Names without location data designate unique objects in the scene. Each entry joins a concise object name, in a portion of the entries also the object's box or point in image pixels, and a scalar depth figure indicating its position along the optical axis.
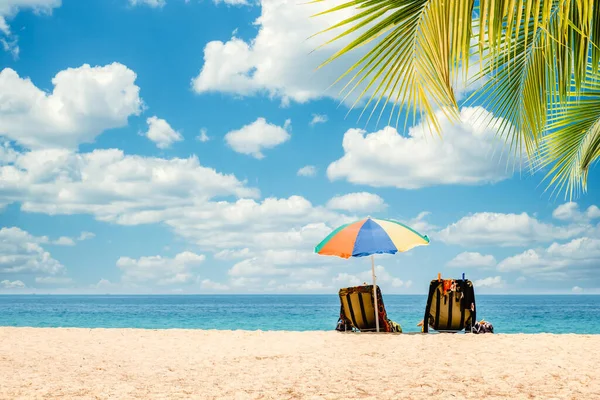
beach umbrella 9.45
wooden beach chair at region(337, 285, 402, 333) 9.88
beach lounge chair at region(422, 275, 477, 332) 9.53
